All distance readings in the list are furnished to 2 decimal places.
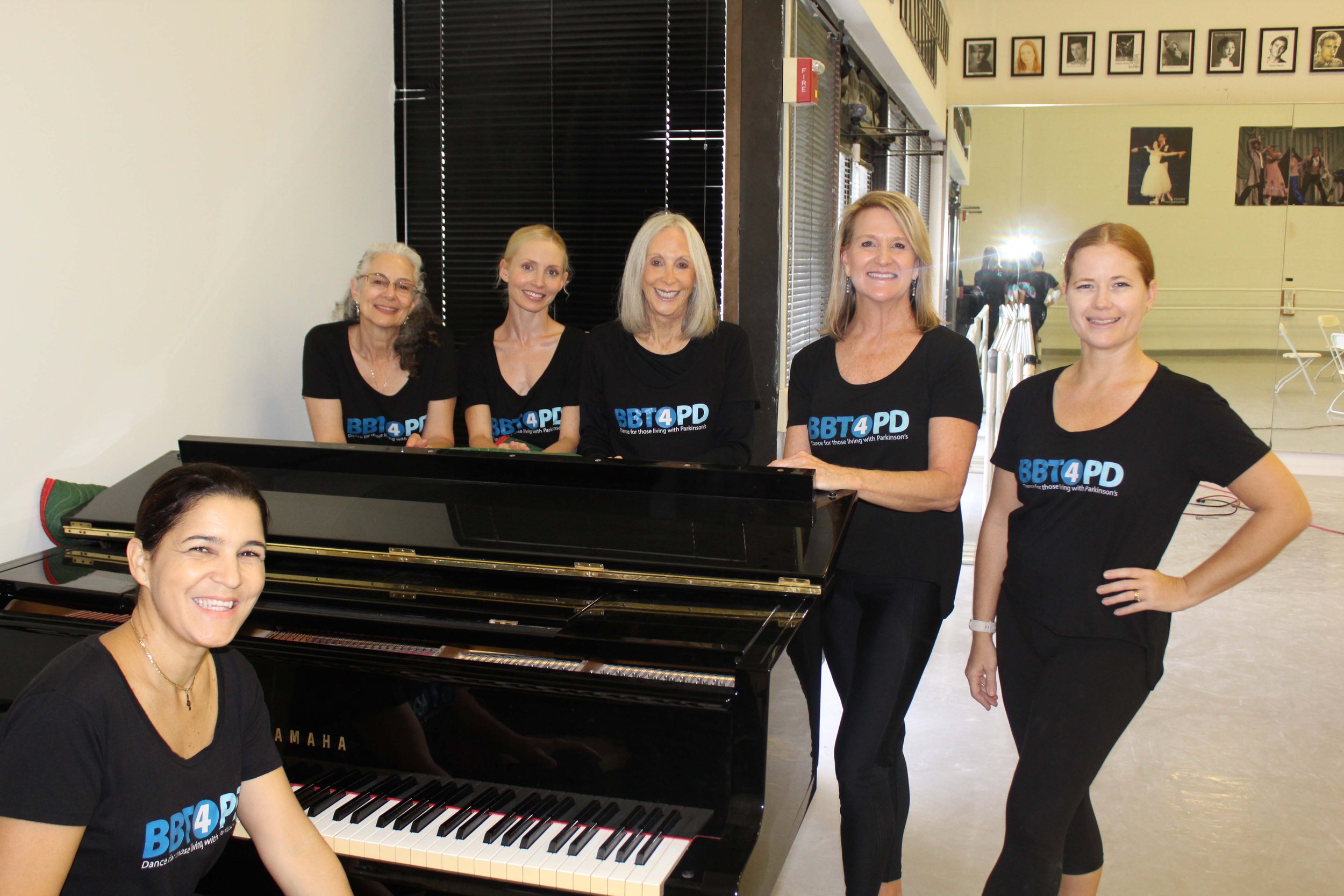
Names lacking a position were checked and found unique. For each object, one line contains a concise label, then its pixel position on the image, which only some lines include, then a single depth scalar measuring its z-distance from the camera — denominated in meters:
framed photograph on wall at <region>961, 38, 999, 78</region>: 9.55
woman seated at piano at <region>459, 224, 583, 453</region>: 3.01
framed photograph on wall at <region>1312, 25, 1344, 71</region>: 8.88
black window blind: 3.79
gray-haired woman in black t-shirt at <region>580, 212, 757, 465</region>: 2.53
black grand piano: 1.51
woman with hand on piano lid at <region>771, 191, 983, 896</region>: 2.10
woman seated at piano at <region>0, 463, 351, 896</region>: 1.19
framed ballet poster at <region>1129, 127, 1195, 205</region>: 8.93
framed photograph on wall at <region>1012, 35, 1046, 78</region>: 9.38
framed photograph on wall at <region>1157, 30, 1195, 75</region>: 9.12
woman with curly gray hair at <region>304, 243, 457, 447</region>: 3.00
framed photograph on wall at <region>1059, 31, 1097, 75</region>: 9.25
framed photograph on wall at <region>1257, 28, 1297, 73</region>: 9.00
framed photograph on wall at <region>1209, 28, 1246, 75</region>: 9.07
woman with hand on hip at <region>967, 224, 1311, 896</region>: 1.75
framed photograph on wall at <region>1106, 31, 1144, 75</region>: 9.18
